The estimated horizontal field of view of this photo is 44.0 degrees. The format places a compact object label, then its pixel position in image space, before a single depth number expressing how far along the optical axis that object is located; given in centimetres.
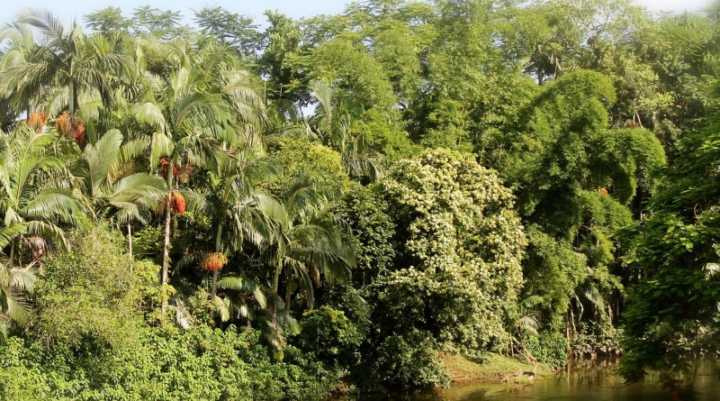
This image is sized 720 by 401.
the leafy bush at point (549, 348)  3158
